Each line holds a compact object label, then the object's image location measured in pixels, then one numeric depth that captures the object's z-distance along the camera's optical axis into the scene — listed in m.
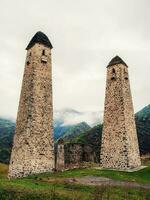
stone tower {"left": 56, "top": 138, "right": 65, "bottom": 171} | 20.53
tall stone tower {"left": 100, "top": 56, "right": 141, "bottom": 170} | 20.53
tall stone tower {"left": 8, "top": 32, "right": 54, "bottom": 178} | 18.60
